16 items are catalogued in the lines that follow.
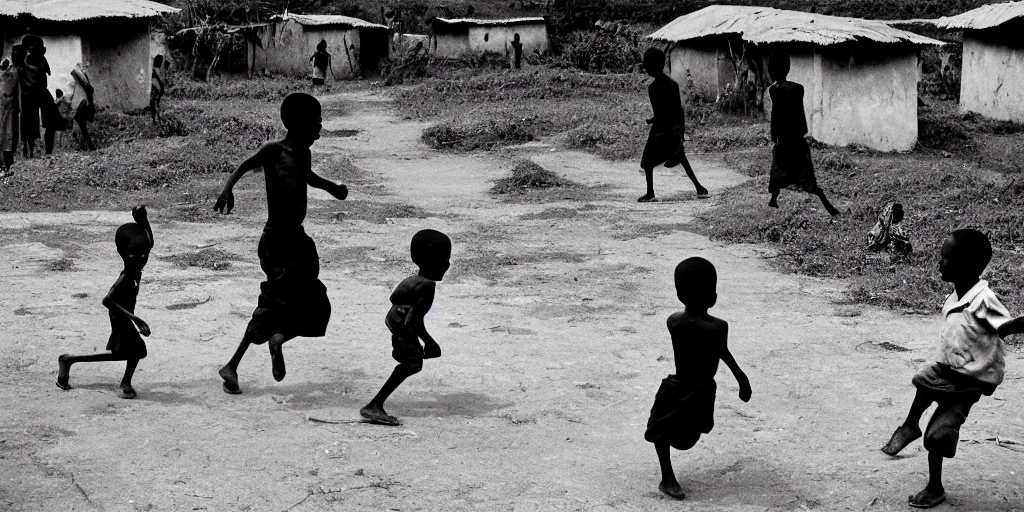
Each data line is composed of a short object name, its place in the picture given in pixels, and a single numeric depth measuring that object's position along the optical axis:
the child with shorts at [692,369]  4.59
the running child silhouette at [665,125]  12.24
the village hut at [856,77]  16.61
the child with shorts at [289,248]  5.97
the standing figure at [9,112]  14.74
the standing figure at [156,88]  19.19
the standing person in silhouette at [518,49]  31.80
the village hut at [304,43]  29.86
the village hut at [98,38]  18.14
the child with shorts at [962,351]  4.46
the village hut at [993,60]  19.80
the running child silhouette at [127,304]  5.84
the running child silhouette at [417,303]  5.41
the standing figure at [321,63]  28.11
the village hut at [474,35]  31.91
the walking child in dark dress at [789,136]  11.21
